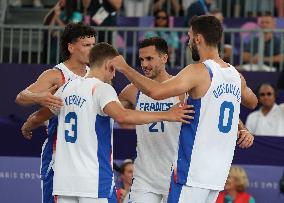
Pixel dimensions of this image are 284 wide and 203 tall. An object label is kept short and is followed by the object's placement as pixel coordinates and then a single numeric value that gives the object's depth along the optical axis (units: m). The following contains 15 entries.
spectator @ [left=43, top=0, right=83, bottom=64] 15.94
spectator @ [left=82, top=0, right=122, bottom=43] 15.85
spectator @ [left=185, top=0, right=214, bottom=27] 15.80
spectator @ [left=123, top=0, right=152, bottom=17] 17.30
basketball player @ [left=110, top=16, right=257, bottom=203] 8.50
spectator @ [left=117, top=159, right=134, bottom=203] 12.14
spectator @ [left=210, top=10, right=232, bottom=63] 15.30
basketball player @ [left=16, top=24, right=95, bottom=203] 9.52
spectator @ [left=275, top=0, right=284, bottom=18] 17.00
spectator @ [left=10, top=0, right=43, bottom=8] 18.42
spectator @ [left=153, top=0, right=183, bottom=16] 17.30
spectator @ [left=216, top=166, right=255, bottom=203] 12.09
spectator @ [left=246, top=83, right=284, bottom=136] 13.52
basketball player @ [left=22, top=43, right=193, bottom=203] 8.55
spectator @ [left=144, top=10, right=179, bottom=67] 15.38
